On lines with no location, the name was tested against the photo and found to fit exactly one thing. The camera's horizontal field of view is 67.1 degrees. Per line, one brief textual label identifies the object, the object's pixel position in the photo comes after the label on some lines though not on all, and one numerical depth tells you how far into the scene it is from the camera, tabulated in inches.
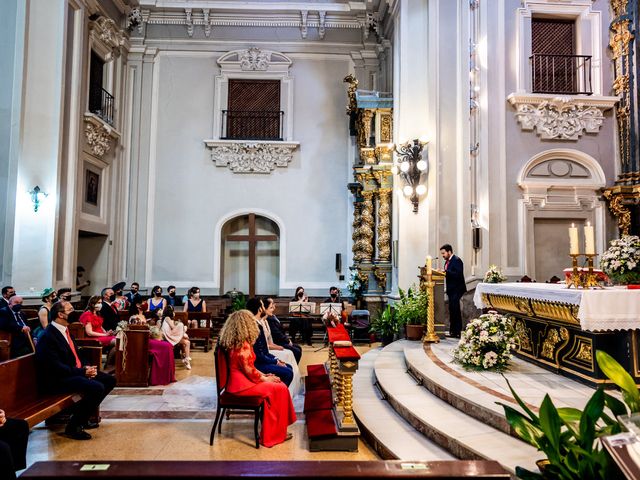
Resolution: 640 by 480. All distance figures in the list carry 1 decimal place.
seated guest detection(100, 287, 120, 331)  350.6
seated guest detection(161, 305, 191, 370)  323.9
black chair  176.9
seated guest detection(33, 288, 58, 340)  275.5
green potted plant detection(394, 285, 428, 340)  347.9
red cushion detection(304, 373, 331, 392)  225.6
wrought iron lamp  411.5
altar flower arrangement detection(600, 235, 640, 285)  219.1
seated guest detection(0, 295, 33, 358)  267.0
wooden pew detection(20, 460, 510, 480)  72.5
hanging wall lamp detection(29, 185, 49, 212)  403.5
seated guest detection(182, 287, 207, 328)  431.2
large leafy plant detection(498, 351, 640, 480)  74.2
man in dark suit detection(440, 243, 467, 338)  325.4
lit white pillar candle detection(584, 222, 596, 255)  191.9
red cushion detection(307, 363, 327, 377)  246.1
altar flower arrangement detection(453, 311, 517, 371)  225.9
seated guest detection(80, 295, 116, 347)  292.7
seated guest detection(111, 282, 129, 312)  382.8
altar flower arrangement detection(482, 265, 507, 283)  335.0
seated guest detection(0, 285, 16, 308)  323.0
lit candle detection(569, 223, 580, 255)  201.8
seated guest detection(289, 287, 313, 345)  447.2
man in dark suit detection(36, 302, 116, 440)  186.5
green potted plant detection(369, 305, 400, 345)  394.3
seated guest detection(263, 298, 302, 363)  278.7
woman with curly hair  179.6
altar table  180.4
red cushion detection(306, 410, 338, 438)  171.3
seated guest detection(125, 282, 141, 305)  470.6
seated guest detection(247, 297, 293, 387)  217.8
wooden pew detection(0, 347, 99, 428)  162.9
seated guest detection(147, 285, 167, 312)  394.3
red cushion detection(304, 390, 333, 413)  198.0
